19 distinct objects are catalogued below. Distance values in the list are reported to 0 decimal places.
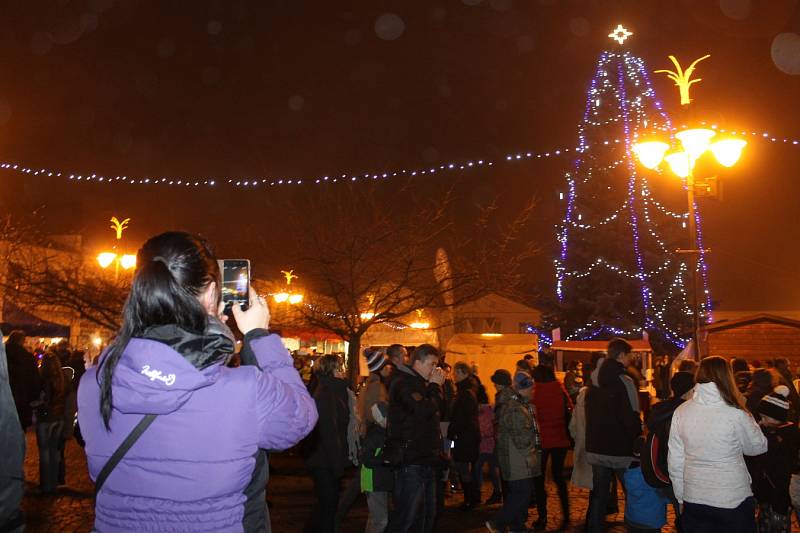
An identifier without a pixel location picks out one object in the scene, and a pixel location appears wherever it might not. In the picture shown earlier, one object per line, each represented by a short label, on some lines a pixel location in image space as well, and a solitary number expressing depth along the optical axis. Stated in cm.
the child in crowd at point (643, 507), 639
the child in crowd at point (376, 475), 679
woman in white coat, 491
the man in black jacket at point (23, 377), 838
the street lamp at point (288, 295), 1759
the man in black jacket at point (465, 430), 998
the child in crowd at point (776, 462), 646
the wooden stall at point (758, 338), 2612
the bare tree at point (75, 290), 1520
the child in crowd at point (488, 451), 1068
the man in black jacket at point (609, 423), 739
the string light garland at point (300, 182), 1595
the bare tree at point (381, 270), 1578
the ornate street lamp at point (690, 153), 1148
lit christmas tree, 3553
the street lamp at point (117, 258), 1955
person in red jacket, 951
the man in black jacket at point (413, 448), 637
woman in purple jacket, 227
